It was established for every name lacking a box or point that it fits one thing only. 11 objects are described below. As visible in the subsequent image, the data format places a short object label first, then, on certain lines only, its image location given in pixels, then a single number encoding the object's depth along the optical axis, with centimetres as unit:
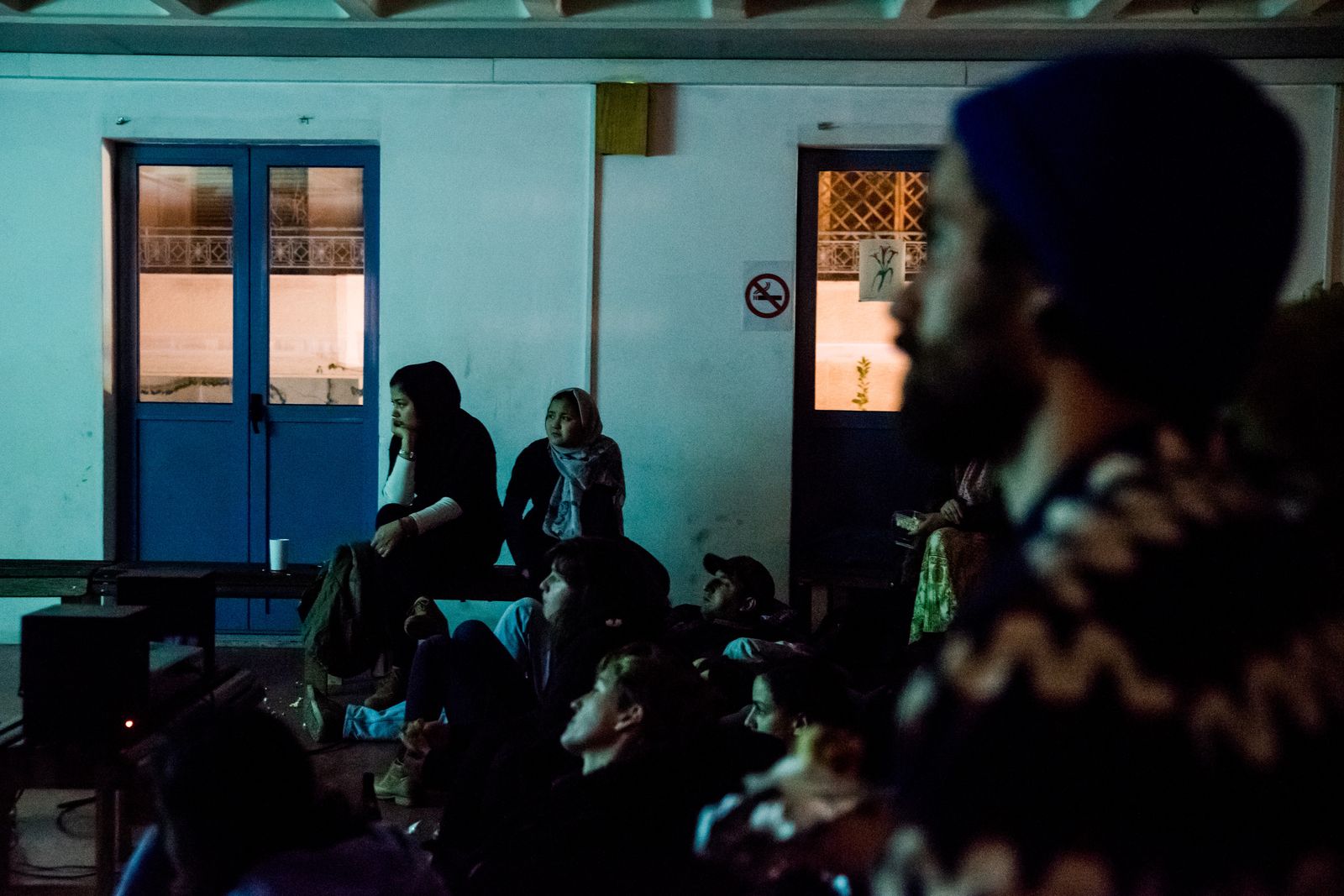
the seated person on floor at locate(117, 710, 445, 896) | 185
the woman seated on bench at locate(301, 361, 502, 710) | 478
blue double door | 631
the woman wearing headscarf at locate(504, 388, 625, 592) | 539
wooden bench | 449
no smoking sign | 611
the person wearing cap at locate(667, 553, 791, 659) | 439
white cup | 523
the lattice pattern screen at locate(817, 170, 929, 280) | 622
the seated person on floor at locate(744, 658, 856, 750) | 288
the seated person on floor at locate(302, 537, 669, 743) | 380
